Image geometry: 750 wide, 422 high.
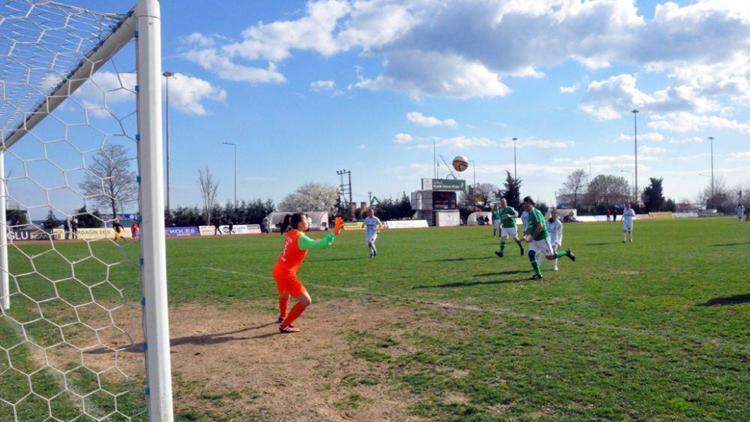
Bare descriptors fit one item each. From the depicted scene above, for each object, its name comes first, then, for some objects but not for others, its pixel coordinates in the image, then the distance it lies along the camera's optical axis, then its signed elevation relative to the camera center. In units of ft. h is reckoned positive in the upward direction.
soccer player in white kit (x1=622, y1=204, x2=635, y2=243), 77.15 -0.96
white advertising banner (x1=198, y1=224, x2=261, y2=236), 171.10 -3.96
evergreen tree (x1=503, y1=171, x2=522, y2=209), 259.80 +11.90
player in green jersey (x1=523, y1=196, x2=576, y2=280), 39.65 -1.68
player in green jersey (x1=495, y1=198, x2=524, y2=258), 58.65 -1.08
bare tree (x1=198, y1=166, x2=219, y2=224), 196.21 +8.42
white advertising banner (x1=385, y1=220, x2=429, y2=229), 184.14 -3.26
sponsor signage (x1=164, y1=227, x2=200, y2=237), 161.07 -4.09
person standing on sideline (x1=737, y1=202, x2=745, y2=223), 115.74 -0.30
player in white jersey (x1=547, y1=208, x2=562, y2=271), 45.80 -1.35
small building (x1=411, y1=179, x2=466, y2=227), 195.31 +3.81
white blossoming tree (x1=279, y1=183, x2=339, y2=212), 297.80 +10.46
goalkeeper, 24.11 -2.15
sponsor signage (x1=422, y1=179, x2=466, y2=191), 201.77 +11.67
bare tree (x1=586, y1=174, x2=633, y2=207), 319.47 +13.36
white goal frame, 11.64 +0.22
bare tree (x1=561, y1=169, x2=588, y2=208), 325.01 +14.93
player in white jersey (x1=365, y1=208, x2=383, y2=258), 62.28 -1.38
